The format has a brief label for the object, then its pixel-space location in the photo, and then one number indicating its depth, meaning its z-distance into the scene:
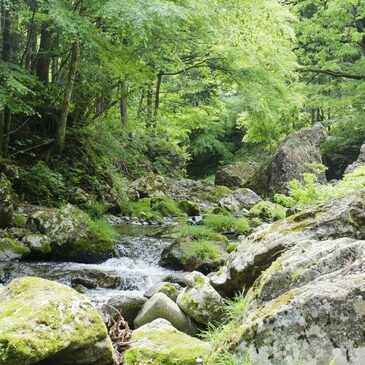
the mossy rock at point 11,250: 7.89
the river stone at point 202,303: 4.64
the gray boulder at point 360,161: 14.00
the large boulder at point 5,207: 9.01
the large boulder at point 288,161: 16.89
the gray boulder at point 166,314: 4.71
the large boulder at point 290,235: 4.56
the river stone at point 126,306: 5.05
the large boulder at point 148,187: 16.34
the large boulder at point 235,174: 22.80
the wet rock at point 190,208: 15.72
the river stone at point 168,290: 5.70
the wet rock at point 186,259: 8.30
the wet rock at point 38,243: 8.31
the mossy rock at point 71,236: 8.59
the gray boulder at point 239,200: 15.40
